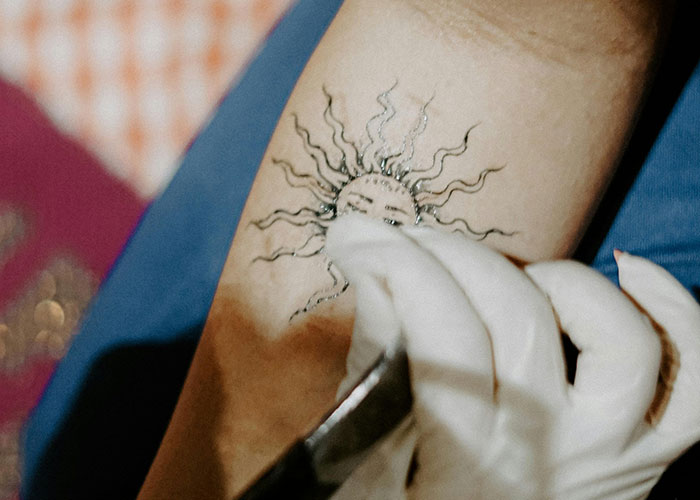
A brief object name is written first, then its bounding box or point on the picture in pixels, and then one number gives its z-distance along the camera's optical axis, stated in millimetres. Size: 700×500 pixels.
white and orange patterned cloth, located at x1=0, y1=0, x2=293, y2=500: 510
